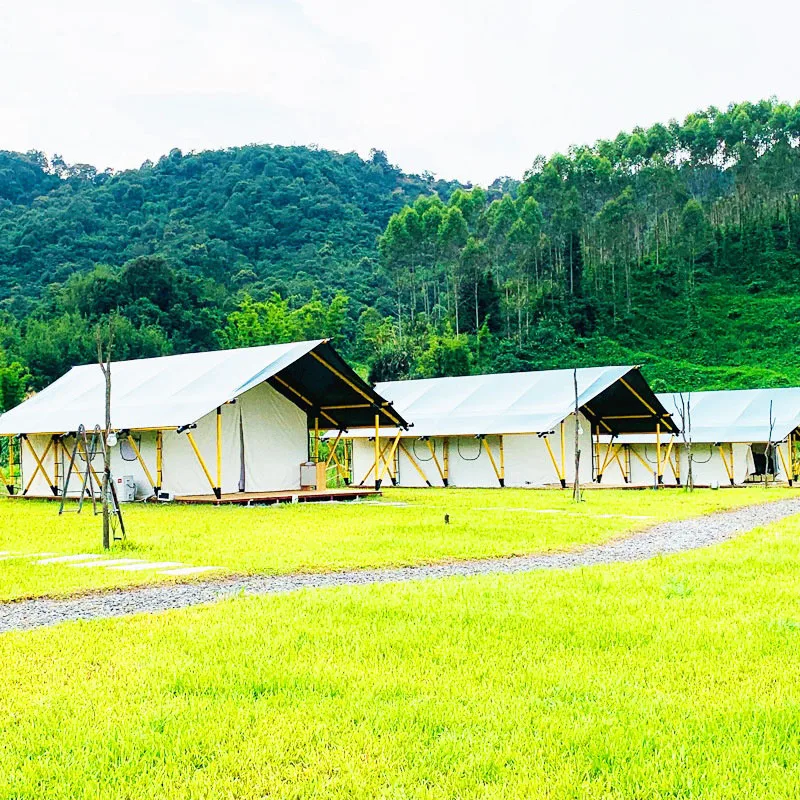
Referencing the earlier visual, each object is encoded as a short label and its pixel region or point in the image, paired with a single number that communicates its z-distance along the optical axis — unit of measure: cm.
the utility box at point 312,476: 2362
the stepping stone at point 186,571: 986
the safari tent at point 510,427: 2788
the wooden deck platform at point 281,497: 2041
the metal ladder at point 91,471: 1281
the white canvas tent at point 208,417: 2142
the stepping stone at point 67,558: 1080
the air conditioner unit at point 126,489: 2164
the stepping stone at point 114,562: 1054
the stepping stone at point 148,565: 1020
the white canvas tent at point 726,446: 3070
